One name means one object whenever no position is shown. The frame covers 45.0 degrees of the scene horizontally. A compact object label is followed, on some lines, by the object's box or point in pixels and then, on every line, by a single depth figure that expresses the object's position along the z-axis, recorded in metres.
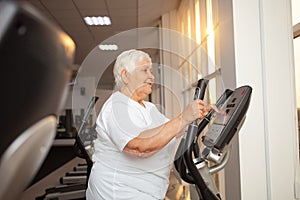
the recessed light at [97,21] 5.74
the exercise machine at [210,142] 1.36
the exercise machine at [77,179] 3.07
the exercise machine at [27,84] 0.38
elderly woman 1.59
